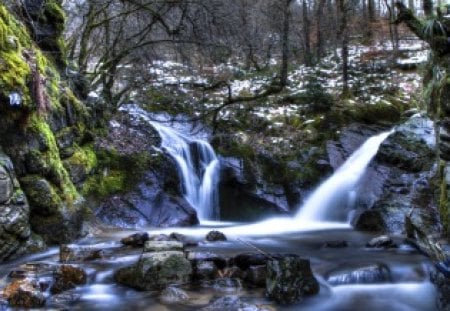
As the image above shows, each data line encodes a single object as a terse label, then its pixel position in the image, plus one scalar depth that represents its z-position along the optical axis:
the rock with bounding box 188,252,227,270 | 6.49
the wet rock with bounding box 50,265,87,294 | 5.82
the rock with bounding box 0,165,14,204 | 7.11
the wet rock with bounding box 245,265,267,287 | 5.91
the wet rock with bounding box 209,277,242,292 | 5.86
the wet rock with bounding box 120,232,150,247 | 8.11
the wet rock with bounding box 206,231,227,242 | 8.75
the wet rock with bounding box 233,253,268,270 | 6.46
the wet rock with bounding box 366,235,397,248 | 8.04
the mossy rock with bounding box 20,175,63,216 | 8.10
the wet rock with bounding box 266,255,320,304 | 5.41
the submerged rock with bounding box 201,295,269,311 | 5.08
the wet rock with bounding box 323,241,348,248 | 8.20
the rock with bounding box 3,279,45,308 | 5.24
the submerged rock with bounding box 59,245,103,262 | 7.09
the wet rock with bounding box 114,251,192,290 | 5.97
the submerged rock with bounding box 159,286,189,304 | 5.49
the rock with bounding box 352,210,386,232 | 9.78
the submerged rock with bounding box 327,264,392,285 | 6.31
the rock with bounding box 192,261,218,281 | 6.17
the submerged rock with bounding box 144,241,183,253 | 6.81
